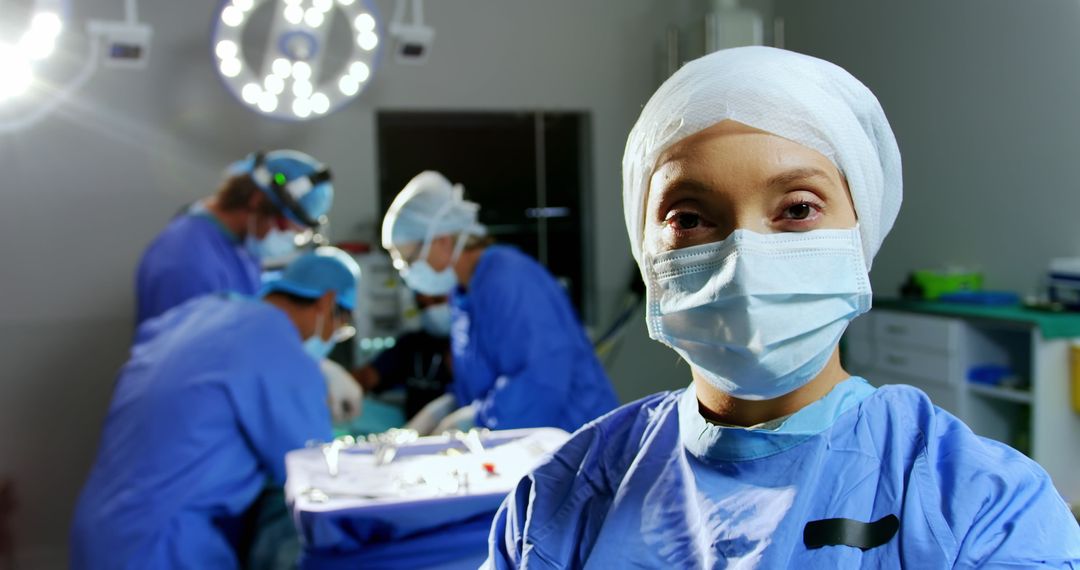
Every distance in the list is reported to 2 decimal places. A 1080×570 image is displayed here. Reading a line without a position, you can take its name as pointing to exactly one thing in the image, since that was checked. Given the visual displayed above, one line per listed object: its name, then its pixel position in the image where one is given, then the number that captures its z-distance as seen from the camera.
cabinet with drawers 2.97
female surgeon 0.78
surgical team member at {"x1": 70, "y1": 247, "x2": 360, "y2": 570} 1.77
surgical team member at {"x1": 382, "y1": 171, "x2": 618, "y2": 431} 2.46
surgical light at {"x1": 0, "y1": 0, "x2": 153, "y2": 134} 2.68
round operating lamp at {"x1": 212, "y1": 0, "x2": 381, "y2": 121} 2.78
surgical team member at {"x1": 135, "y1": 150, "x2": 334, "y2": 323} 2.88
